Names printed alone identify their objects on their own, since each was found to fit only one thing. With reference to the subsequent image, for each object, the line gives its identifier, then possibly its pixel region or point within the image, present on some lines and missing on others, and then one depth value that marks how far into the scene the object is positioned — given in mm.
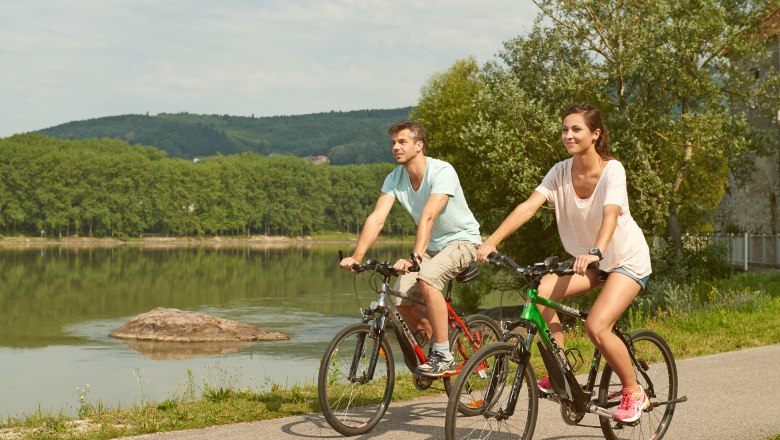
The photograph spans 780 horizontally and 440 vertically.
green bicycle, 5297
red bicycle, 6359
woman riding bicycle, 5535
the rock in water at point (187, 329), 28562
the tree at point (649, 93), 23891
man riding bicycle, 6727
